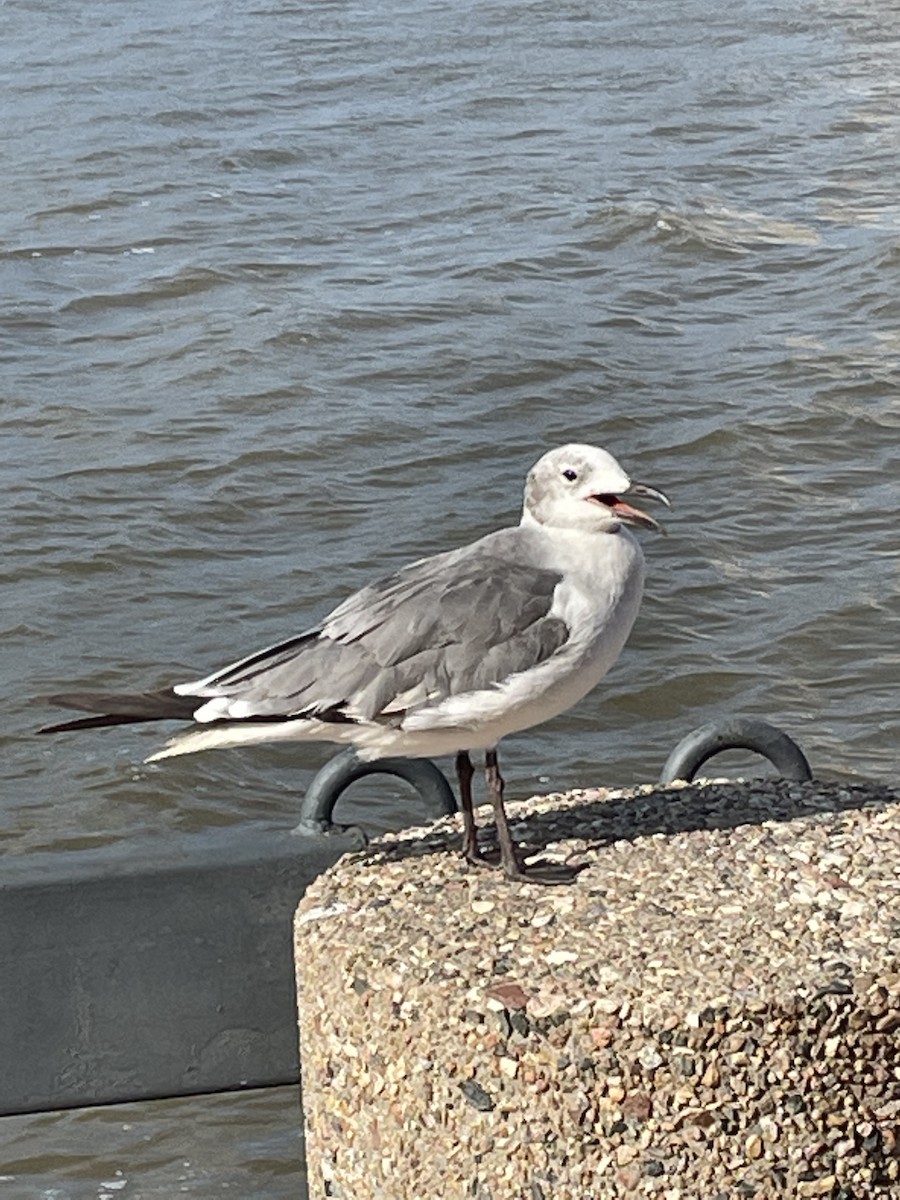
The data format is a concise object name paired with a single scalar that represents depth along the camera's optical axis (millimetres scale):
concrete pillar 3059
